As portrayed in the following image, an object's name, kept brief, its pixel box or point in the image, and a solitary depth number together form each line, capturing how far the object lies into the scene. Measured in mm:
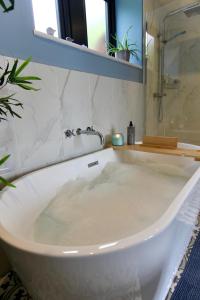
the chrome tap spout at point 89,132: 1474
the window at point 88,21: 1679
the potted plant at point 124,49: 1967
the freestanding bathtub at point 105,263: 491
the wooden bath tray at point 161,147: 1546
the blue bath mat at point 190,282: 906
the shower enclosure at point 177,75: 2203
